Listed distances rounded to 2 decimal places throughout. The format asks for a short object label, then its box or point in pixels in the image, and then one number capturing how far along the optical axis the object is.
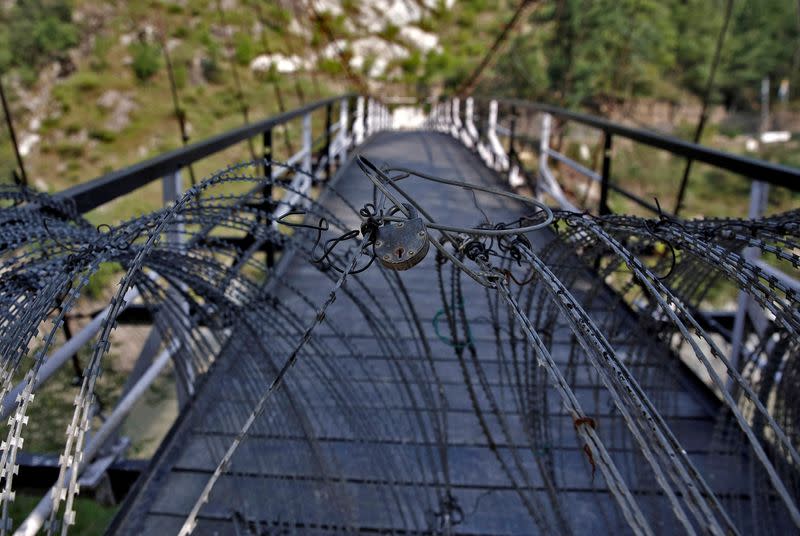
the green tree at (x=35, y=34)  29.52
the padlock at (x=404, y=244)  1.11
